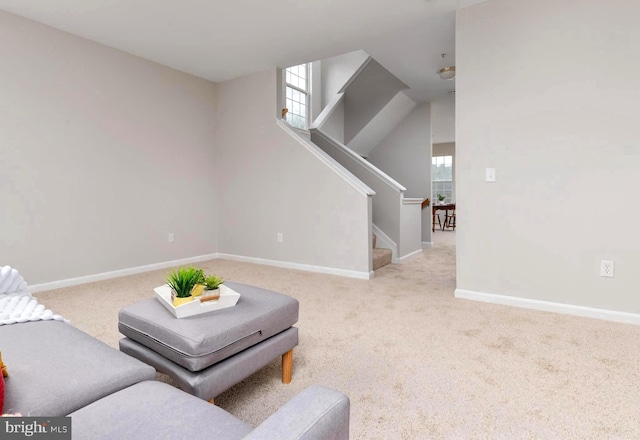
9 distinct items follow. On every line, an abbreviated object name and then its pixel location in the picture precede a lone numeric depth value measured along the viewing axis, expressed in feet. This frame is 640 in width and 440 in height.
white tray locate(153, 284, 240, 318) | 4.50
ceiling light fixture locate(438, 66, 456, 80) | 14.11
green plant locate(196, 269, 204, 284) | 4.78
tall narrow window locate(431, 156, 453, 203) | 33.30
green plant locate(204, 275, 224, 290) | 4.76
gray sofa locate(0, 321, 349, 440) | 2.23
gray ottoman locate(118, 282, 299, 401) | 3.97
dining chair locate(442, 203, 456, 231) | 31.30
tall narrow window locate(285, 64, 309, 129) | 19.11
